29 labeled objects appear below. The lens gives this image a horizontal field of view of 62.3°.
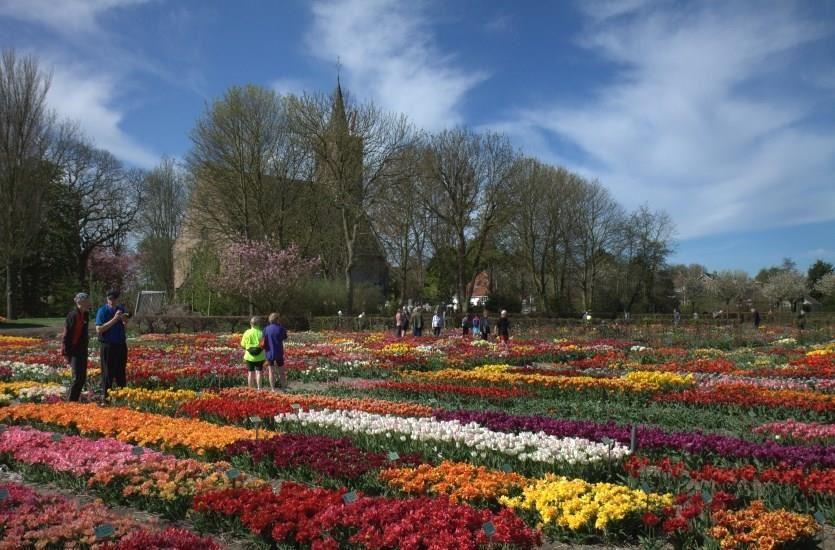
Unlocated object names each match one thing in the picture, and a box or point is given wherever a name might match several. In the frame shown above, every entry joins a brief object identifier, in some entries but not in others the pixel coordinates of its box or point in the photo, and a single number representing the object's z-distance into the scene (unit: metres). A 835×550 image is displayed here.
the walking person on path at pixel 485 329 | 27.86
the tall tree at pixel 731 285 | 82.56
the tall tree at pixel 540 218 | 51.79
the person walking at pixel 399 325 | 27.58
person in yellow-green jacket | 12.91
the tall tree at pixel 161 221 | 57.88
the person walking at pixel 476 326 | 28.42
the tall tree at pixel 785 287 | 78.62
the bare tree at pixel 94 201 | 49.81
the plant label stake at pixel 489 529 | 4.33
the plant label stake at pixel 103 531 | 4.26
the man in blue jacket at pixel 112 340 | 10.75
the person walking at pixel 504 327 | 23.57
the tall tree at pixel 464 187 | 45.44
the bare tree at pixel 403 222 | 42.32
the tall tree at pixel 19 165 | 39.00
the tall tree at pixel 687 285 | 85.00
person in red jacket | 10.40
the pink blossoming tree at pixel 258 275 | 38.56
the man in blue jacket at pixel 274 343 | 13.34
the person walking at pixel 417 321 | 28.63
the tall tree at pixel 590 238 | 55.25
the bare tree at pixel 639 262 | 59.16
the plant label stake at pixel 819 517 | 4.84
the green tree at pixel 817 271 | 82.25
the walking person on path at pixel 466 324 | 30.08
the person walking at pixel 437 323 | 29.62
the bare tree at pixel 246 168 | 41.16
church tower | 41.00
